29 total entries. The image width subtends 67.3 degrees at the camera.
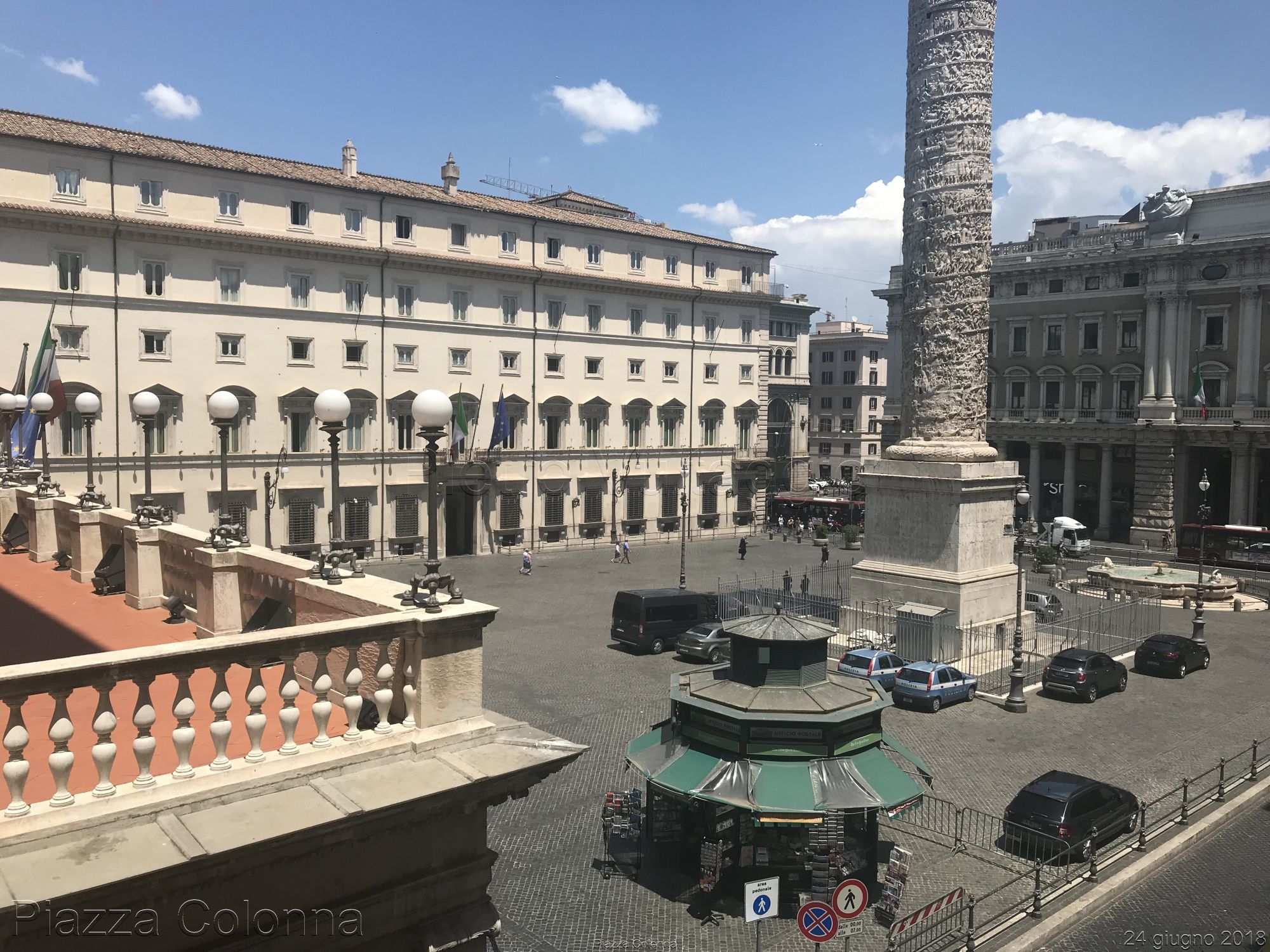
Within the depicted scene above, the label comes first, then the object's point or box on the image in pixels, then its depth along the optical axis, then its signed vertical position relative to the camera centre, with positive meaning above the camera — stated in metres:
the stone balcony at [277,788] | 4.50 -1.99
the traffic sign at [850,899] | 10.14 -4.95
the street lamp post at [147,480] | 11.62 -0.79
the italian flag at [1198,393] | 50.41 +2.54
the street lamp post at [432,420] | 7.82 +0.11
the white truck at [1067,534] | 51.31 -5.26
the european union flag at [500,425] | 44.88 +0.33
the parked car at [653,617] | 27.70 -5.40
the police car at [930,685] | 22.52 -5.92
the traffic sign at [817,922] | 10.02 -5.12
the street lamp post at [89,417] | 13.78 +0.19
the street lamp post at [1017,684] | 22.33 -5.74
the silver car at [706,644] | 26.88 -5.93
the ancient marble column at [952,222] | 28.25 +6.47
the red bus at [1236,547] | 45.19 -5.10
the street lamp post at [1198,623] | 28.62 -5.47
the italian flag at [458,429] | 41.15 +0.12
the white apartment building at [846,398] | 96.94 +4.01
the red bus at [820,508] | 61.69 -4.88
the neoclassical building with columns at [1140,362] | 52.88 +4.69
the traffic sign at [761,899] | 10.02 -4.91
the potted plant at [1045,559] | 45.75 -5.80
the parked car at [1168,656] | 26.08 -5.96
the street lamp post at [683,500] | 38.00 -3.38
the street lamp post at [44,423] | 15.55 +0.07
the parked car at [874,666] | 23.78 -5.77
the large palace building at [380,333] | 37.25 +4.62
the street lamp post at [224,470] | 9.98 -0.52
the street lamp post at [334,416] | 9.91 +0.15
